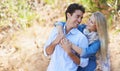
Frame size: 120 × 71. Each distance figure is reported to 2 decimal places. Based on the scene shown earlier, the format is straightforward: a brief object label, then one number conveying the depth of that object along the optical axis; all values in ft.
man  10.20
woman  10.12
